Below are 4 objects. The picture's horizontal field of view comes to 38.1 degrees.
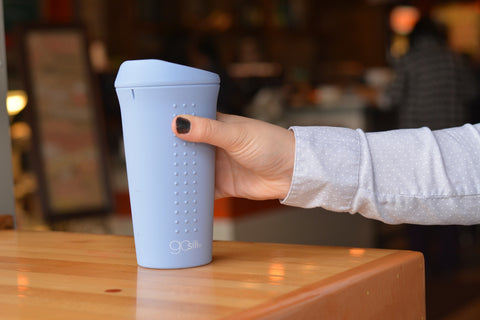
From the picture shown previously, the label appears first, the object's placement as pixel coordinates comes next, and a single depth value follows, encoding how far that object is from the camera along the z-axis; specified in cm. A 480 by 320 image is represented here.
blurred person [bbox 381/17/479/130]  377
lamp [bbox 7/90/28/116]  372
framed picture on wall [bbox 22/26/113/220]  322
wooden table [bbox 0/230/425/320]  57
